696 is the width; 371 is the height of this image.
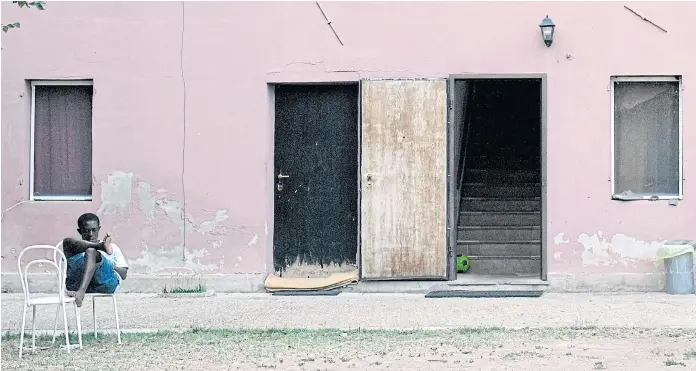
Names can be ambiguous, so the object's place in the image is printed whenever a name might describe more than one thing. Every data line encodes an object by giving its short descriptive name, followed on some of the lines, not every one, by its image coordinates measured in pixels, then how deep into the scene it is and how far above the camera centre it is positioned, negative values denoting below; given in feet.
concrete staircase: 44.60 +0.42
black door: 40.93 +1.11
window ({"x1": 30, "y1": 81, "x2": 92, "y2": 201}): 41.19 +2.22
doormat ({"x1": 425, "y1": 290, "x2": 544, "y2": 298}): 38.34 -3.33
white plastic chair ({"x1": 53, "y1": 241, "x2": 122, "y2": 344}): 28.12 -3.22
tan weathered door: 39.68 +1.07
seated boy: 27.63 -1.62
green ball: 43.01 -2.54
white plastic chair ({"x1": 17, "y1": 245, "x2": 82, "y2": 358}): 26.35 -2.44
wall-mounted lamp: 38.96 +6.08
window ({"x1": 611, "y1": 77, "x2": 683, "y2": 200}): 39.81 +2.28
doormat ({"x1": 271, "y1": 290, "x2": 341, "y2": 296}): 39.60 -3.38
